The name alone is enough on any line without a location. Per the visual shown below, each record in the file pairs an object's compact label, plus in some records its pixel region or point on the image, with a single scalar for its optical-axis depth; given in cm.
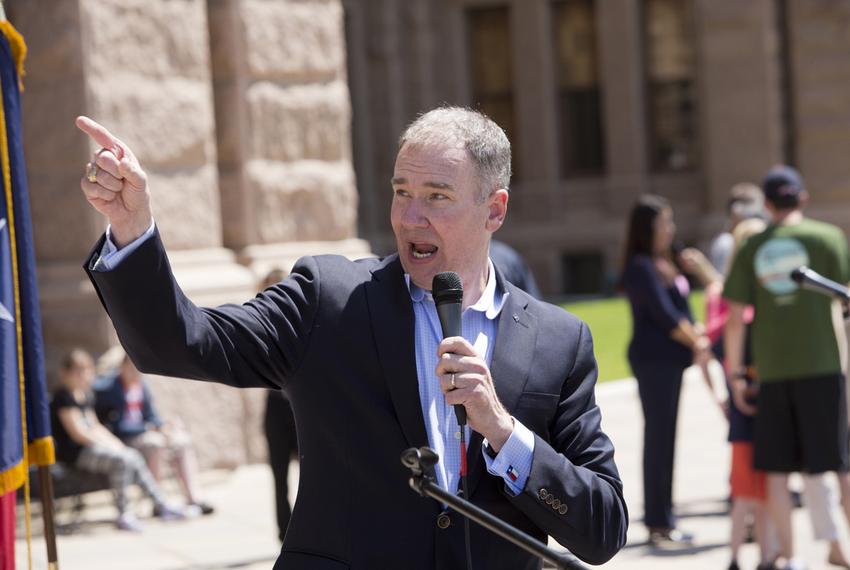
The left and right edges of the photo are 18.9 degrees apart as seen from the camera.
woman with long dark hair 1601
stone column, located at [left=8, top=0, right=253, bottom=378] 1740
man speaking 599
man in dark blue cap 1418
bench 1687
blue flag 951
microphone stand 536
